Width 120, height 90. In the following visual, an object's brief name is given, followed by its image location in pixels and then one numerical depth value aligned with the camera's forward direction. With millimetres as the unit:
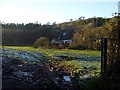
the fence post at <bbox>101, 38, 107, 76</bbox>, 3061
